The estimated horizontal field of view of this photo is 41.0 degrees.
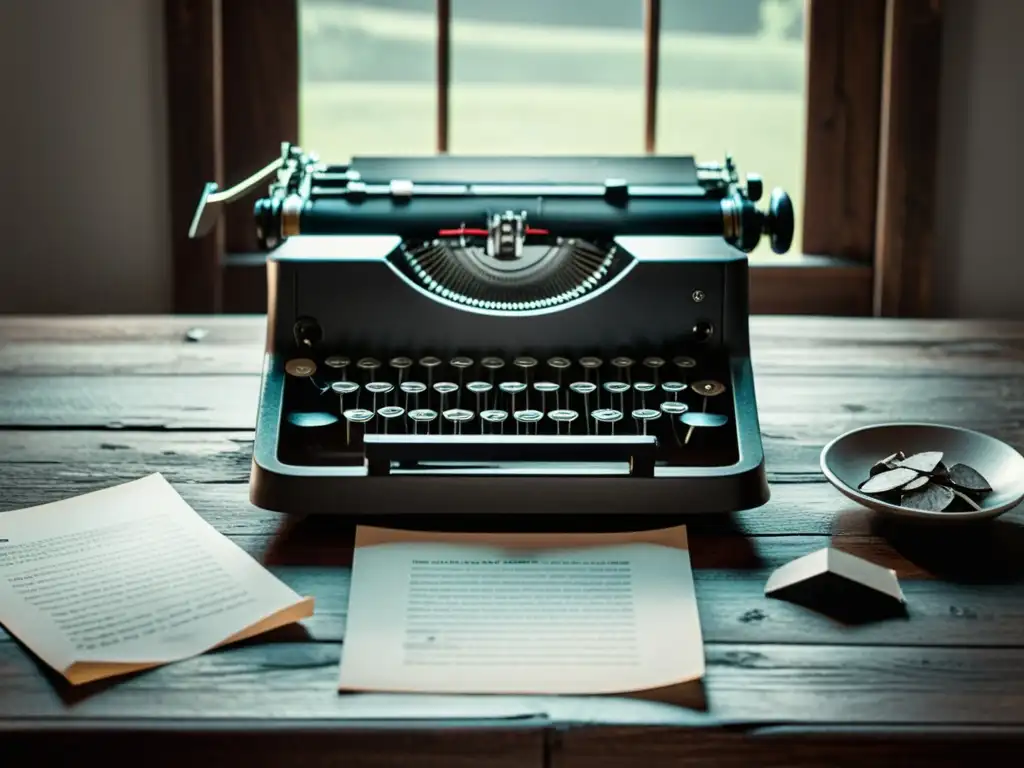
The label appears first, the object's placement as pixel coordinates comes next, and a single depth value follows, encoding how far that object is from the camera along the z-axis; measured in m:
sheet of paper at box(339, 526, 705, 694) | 1.03
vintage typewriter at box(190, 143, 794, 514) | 1.29
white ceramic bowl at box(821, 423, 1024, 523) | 1.33
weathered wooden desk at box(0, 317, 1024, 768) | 0.96
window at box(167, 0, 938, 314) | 2.33
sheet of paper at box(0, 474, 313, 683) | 1.07
